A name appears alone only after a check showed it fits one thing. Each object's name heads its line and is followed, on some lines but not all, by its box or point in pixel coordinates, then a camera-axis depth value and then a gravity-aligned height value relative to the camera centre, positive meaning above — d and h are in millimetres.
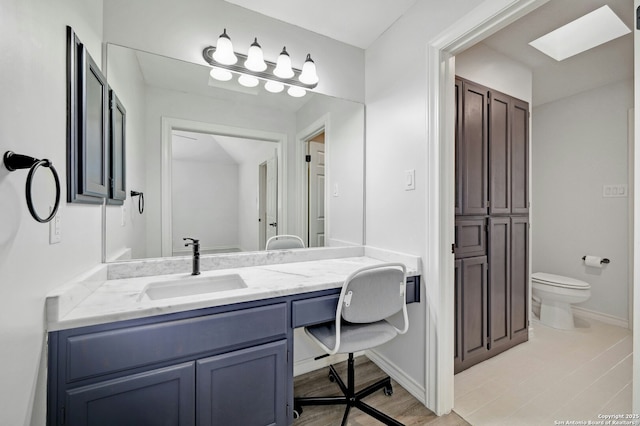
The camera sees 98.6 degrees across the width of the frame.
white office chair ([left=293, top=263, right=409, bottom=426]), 1314 -542
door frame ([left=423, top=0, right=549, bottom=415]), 1546 -48
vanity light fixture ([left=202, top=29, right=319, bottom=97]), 1650 +918
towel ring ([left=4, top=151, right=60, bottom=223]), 678 +122
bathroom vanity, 935 -533
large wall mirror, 1544 +318
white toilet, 2521 -807
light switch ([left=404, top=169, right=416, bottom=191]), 1693 +194
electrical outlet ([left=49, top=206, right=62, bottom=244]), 899 -60
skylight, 1883 +1310
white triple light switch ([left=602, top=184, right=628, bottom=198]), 2656 +192
